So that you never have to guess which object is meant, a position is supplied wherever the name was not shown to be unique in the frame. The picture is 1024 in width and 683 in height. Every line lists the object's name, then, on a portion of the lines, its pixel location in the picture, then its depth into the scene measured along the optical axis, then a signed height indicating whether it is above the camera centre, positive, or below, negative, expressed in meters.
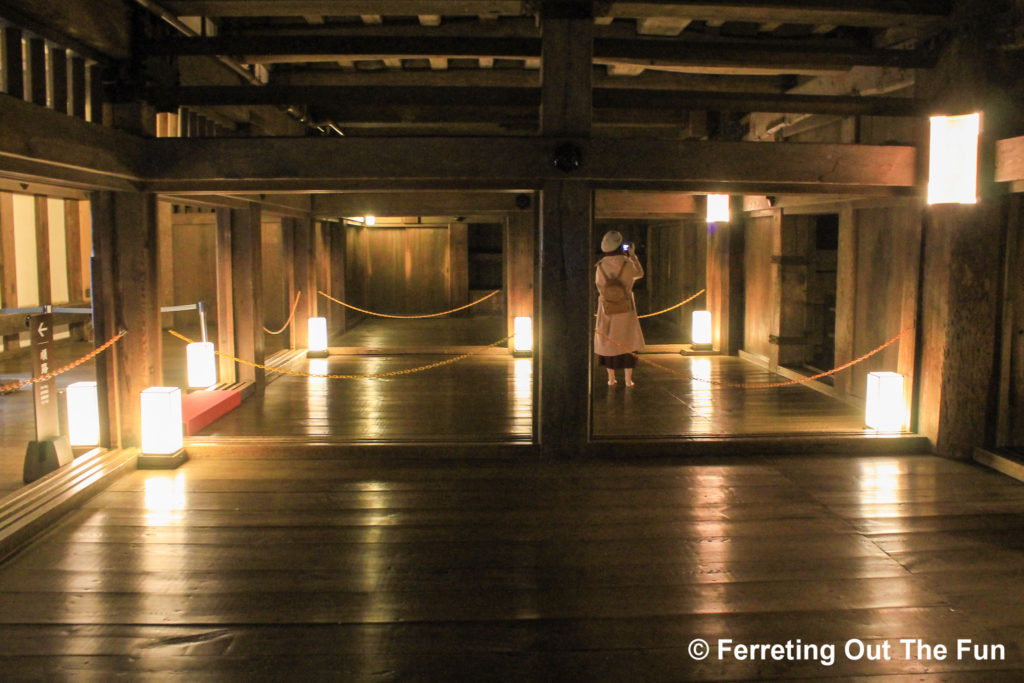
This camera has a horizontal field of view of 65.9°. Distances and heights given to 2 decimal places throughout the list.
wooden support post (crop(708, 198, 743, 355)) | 11.23 -0.04
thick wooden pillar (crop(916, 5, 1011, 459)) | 5.88 +0.10
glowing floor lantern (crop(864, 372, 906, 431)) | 6.50 -0.99
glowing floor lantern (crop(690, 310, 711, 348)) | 11.61 -0.70
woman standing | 8.24 -0.28
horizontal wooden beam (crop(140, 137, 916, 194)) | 5.90 +0.88
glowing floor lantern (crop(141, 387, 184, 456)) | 5.84 -1.04
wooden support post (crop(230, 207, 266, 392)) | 8.18 -0.01
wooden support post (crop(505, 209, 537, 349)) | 11.38 +0.21
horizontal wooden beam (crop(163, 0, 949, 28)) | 5.73 +2.00
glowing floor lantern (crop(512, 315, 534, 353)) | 11.32 -0.78
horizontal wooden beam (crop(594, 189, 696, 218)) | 10.33 +1.03
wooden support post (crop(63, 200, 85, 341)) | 13.17 +0.41
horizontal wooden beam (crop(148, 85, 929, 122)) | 5.95 +1.39
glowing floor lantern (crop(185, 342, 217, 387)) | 8.07 -0.84
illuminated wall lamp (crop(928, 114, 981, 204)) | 5.66 +0.87
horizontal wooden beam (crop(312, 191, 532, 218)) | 10.83 +1.07
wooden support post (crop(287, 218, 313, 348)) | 11.03 +0.06
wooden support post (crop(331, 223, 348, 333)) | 13.38 +0.17
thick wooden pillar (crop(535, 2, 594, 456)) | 5.82 +0.25
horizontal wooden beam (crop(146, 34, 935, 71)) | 5.97 +1.79
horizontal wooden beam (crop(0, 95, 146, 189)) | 4.33 +0.80
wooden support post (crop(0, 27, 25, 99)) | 4.43 +1.23
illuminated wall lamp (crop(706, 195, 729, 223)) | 10.12 +0.94
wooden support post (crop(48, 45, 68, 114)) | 4.99 +1.28
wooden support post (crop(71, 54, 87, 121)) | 5.31 +1.30
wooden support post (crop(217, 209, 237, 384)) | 8.07 -0.18
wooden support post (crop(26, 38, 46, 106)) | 4.70 +1.24
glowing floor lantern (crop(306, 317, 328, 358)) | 11.28 -0.82
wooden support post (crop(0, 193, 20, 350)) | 11.13 +0.39
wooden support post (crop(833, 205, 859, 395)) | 7.84 -0.10
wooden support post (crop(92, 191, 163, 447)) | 5.87 -0.14
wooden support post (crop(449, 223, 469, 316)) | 15.98 +0.35
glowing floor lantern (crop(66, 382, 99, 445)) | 5.98 -1.02
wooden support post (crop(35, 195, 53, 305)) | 12.20 +0.48
